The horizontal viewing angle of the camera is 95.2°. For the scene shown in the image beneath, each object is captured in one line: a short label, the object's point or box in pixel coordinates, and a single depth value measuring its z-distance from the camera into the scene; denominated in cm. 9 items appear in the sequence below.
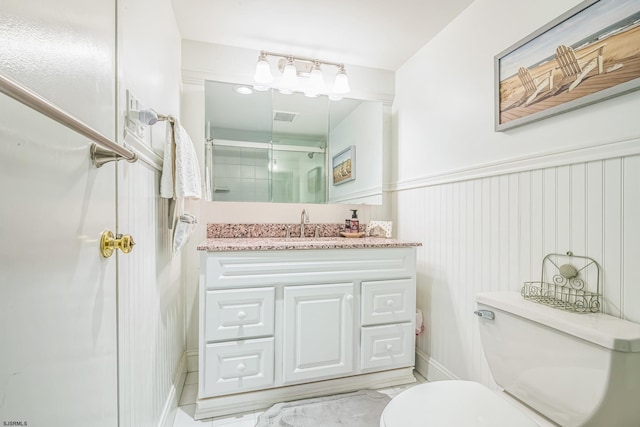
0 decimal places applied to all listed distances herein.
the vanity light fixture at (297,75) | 191
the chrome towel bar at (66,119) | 31
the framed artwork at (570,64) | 93
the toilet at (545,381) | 76
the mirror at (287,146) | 194
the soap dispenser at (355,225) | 210
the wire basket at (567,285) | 101
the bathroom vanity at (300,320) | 145
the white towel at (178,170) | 124
